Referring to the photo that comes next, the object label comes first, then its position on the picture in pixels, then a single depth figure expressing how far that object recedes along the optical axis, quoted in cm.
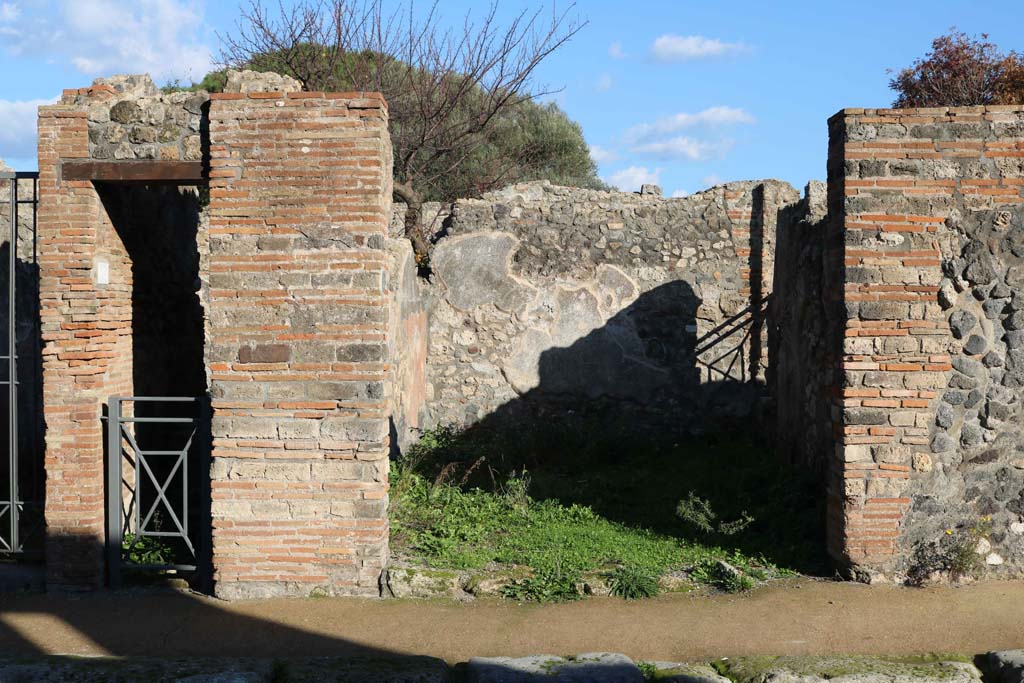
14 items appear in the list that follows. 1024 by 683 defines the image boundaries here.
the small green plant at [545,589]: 563
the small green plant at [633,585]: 562
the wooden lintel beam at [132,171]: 582
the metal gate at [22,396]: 624
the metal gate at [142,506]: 596
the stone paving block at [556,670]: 411
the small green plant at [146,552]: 630
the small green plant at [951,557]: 565
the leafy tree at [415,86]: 1580
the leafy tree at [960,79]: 1831
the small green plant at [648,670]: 435
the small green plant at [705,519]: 648
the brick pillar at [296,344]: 555
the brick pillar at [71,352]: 586
